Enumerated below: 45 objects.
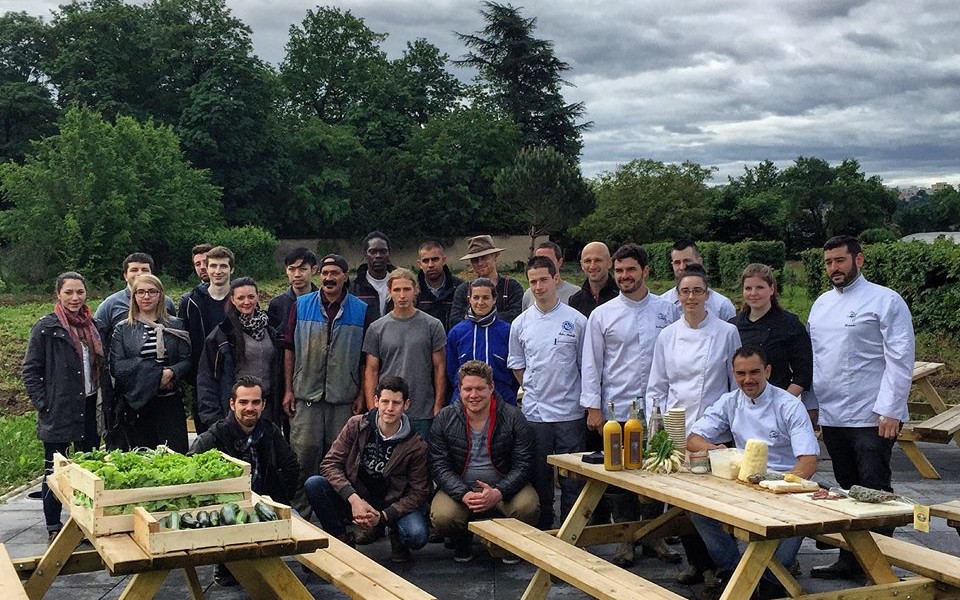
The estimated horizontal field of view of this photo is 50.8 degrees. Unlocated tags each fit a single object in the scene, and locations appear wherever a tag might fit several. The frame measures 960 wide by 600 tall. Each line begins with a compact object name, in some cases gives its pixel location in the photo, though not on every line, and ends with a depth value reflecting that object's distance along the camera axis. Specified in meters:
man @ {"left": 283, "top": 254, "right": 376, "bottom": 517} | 6.68
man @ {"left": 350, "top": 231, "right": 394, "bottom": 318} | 7.48
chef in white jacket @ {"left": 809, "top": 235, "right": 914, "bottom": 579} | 5.70
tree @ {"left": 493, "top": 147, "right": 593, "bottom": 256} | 44.34
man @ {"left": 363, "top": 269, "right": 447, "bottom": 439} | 6.54
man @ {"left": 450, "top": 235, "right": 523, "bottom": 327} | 7.09
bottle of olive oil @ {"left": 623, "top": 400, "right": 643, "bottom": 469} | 5.18
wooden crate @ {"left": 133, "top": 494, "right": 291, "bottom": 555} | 3.96
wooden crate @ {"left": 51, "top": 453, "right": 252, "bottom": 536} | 4.24
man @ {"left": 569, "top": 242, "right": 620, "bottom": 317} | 6.75
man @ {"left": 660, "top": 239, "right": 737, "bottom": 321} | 6.61
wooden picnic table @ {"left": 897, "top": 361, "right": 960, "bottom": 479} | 8.06
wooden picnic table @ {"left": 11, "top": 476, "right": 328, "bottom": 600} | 3.94
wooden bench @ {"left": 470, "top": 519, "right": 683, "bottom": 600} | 4.30
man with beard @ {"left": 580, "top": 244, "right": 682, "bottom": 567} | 6.10
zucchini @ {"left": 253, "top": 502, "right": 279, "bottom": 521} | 4.19
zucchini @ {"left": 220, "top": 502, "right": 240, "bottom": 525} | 4.13
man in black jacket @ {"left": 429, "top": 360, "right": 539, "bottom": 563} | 5.91
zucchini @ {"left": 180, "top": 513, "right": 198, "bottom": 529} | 4.09
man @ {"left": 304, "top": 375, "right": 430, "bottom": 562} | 5.88
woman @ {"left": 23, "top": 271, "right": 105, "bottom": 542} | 6.43
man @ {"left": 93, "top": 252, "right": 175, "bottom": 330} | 7.23
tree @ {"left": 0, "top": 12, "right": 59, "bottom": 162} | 46.91
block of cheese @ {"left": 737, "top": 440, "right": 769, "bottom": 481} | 4.81
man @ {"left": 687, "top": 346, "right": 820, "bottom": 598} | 4.99
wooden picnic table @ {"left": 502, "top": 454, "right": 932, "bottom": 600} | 4.06
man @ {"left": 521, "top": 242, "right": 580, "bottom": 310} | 7.35
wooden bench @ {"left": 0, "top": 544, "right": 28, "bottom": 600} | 4.02
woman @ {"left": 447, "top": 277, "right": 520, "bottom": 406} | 6.52
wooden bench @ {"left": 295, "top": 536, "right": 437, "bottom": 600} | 4.25
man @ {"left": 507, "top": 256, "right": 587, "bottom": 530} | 6.23
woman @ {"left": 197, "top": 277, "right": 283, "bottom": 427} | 6.55
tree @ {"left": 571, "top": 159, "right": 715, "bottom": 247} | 41.81
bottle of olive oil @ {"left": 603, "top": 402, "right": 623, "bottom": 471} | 5.18
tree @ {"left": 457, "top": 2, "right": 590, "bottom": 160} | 59.22
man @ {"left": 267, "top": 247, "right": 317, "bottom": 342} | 7.04
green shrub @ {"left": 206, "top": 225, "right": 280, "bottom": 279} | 42.06
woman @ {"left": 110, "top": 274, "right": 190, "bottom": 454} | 6.49
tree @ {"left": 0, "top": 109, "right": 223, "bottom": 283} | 34.81
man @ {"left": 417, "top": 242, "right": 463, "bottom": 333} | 7.34
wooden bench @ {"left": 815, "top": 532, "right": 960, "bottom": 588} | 4.51
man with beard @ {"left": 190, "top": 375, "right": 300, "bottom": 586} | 5.60
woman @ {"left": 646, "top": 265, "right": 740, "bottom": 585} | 5.54
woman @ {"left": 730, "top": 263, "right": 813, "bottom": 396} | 5.92
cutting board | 4.15
